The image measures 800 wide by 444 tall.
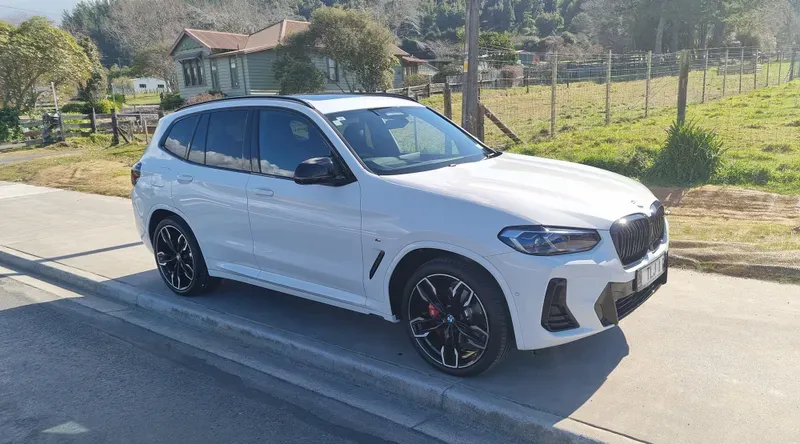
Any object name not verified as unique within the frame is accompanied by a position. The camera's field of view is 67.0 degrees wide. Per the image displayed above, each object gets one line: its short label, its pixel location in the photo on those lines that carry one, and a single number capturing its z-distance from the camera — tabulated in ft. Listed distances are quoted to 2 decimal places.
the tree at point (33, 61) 96.12
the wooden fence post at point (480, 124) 37.72
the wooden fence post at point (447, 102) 38.88
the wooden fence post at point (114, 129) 78.19
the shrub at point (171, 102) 127.95
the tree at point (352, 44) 107.45
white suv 11.51
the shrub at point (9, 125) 84.33
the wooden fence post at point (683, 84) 33.04
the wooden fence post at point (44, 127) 82.01
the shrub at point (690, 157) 30.60
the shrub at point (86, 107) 130.11
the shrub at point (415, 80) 141.69
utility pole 29.27
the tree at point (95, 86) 162.80
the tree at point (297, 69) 105.29
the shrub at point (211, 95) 104.78
